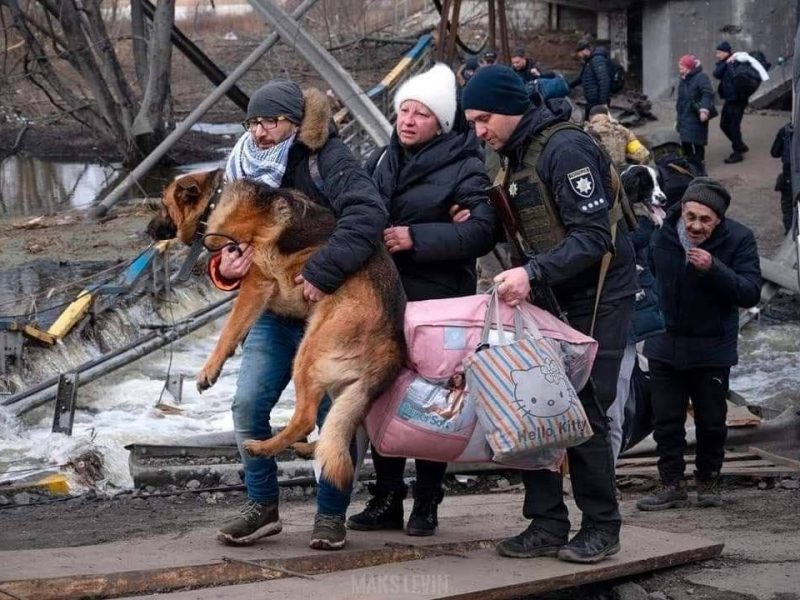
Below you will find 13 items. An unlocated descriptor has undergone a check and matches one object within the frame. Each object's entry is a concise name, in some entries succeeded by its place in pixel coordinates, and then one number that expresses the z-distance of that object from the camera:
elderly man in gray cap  6.28
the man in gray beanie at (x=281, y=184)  4.52
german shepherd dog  4.41
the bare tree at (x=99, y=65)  20.19
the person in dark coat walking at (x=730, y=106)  18.03
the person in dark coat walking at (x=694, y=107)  17.40
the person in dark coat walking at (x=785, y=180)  13.90
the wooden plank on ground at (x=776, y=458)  7.35
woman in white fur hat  4.77
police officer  4.29
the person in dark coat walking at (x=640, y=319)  5.39
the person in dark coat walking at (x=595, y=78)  19.56
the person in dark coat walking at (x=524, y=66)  17.47
